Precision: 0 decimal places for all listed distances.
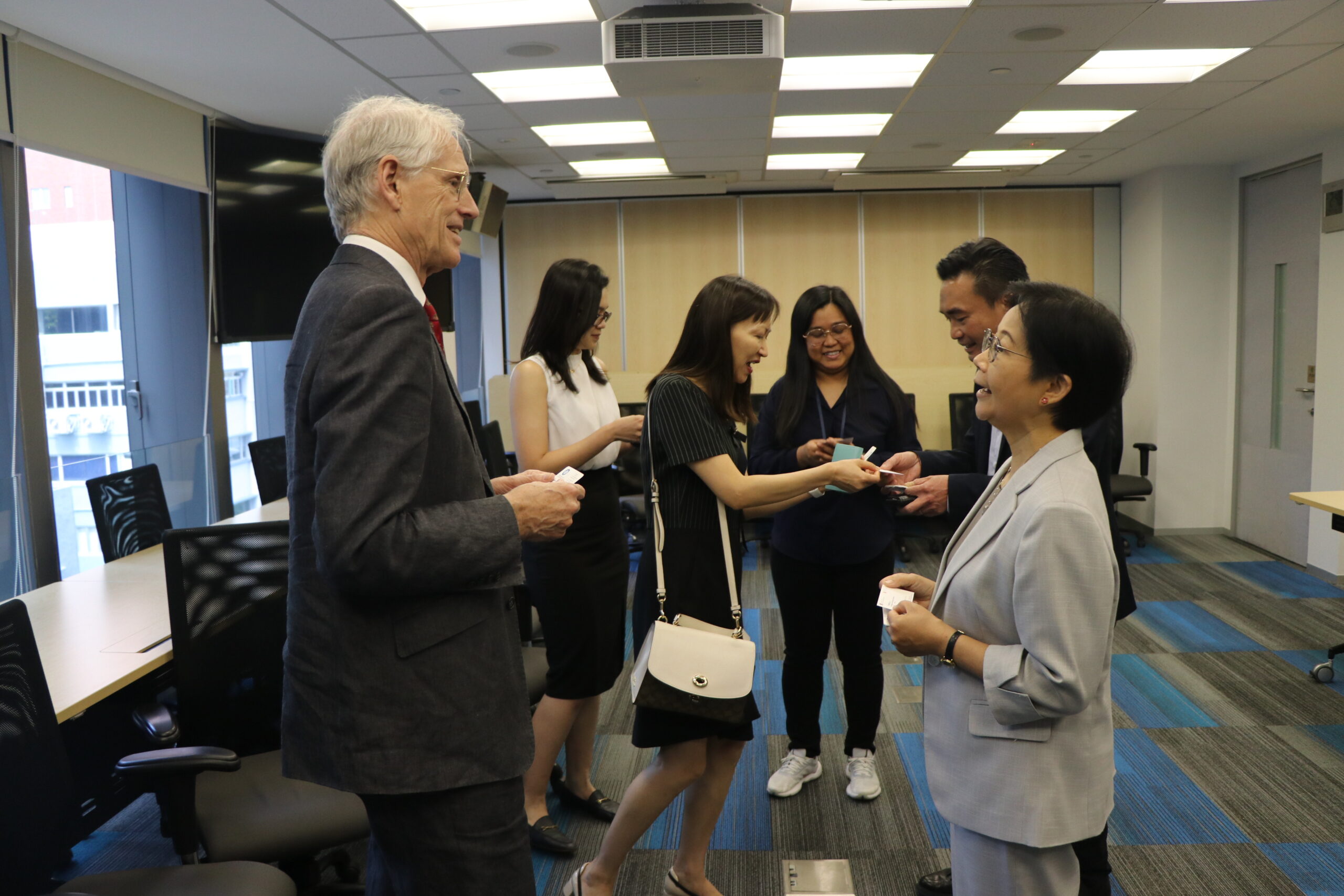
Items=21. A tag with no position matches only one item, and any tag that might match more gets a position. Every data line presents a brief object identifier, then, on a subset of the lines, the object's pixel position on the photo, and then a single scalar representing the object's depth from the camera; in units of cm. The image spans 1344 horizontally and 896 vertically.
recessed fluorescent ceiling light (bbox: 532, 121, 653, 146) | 523
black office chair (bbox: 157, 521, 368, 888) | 188
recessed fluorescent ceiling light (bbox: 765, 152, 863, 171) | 626
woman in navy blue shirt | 271
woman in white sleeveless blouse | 260
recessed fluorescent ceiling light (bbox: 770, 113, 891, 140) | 514
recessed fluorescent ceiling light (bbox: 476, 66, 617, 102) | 415
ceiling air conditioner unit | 324
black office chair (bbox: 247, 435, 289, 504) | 411
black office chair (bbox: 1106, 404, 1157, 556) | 624
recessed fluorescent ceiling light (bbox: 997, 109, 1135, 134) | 507
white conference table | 212
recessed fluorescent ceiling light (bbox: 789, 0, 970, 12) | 320
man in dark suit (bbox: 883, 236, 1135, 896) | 220
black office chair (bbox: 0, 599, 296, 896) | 147
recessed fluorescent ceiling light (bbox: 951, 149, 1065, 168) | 619
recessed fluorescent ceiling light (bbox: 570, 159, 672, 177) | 629
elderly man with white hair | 113
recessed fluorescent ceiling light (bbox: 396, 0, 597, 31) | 326
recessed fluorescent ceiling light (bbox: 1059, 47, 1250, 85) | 394
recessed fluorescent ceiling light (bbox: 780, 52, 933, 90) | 403
